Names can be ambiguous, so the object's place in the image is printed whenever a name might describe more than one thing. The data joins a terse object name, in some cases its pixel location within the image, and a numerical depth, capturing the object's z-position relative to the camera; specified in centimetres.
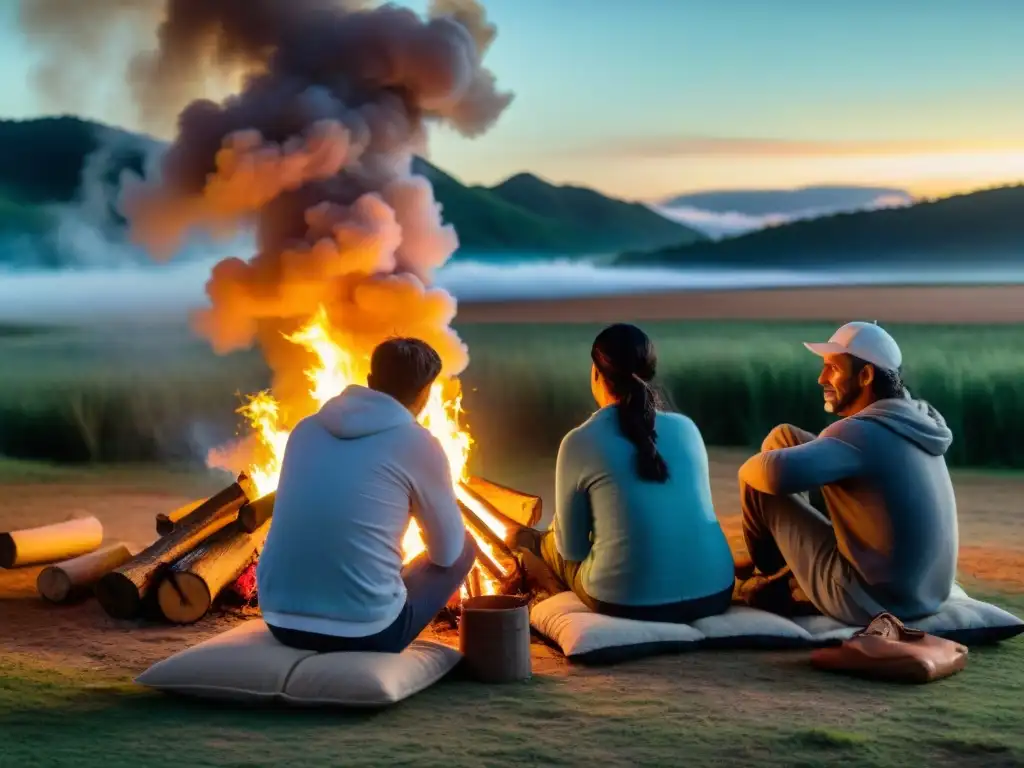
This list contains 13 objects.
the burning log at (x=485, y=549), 749
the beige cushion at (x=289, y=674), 526
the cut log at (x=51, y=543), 894
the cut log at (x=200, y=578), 723
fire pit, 726
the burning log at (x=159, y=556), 725
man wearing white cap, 607
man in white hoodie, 539
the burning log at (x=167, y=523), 797
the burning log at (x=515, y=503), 861
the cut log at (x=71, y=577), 773
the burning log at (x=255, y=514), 732
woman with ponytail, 614
